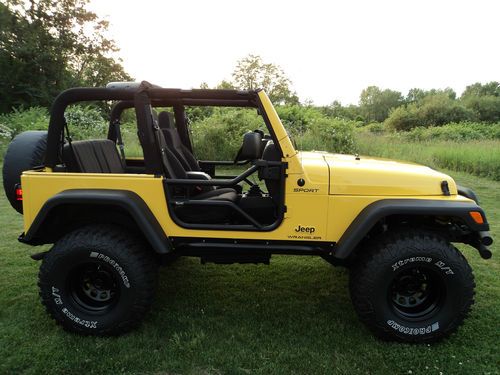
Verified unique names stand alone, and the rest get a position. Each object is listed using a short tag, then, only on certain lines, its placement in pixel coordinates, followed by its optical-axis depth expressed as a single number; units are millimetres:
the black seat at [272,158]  2844
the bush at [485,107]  46812
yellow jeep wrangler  2770
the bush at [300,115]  13269
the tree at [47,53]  27625
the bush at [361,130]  14023
